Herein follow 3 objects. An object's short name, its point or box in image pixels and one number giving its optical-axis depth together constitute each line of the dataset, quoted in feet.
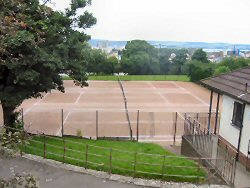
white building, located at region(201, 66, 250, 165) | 23.59
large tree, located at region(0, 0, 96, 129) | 27.09
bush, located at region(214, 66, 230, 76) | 87.46
